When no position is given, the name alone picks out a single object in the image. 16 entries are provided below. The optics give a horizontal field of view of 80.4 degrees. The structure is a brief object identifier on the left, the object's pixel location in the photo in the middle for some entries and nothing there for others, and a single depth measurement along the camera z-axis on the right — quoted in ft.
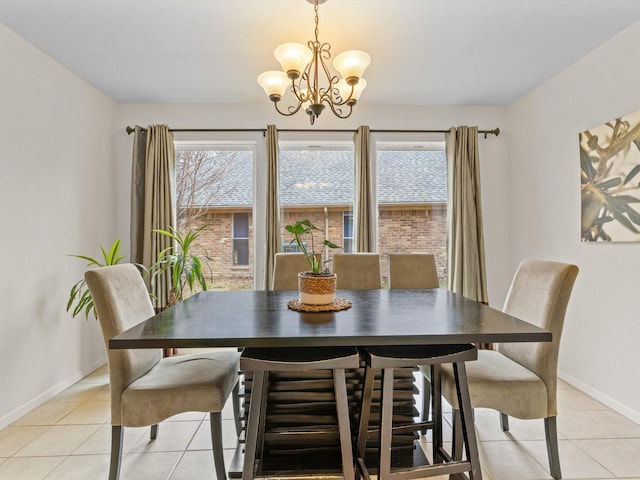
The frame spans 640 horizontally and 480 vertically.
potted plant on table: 6.28
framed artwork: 7.95
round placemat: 6.09
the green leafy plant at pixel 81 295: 9.45
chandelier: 6.40
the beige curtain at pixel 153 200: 11.76
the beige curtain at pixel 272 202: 11.97
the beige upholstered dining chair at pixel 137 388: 5.55
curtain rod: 12.26
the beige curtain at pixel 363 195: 12.08
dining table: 4.52
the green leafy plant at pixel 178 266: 10.67
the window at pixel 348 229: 13.01
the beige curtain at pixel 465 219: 12.04
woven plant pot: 6.28
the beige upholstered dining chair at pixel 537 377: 5.84
